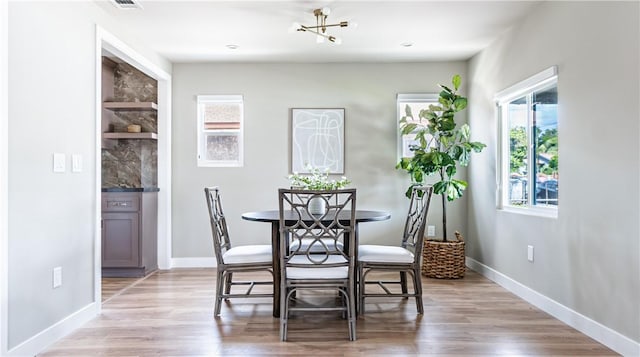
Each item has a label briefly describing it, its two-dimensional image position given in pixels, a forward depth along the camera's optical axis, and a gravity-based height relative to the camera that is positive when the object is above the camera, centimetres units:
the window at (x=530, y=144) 342 +29
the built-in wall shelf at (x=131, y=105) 485 +80
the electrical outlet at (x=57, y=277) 278 -63
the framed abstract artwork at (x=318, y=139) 512 +45
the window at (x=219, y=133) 520 +53
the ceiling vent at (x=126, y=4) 328 +131
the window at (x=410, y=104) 513 +85
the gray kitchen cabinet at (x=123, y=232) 457 -56
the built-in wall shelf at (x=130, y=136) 489 +47
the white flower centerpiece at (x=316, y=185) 334 -6
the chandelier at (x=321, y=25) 345 +128
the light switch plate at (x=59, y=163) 278 +9
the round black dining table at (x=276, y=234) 314 -41
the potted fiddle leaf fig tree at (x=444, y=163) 446 +15
